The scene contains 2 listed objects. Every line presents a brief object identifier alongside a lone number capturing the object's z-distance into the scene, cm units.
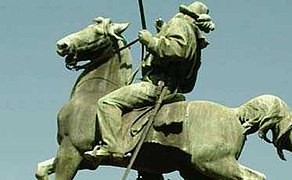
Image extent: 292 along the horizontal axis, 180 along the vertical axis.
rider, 1093
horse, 1091
